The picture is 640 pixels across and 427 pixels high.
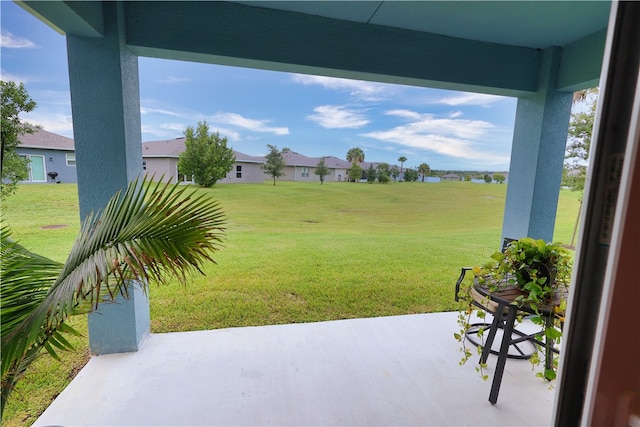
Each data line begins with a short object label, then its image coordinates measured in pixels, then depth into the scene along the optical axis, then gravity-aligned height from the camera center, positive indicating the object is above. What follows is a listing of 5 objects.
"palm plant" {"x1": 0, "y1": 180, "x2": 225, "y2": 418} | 0.90 -0.32
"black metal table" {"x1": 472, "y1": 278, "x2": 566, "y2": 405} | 1.54 -0.69
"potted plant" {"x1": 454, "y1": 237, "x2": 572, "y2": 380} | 1.52 -0.52
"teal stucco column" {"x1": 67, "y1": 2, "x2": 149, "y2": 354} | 1.74 +0.32
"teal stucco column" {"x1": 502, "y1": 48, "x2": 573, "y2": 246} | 2.46 +0.33
